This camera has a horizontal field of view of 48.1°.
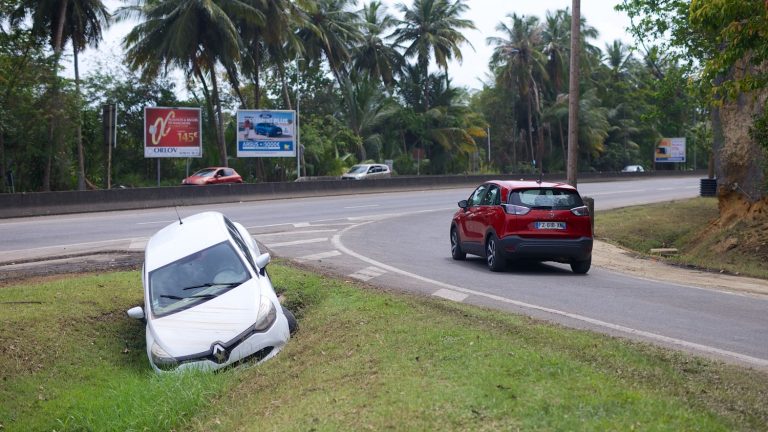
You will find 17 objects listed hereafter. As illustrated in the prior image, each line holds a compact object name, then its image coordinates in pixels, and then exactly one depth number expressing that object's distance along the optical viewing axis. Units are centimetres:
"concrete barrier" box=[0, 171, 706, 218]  2966
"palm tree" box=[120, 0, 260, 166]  4350
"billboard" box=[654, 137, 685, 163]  9069
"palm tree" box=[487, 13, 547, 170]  7312
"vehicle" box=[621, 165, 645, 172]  7995
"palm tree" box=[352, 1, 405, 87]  6406
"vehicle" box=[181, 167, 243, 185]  4209
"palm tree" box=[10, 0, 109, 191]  3824
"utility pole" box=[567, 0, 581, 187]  2241
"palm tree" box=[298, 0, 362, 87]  5703
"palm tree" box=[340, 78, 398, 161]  6241
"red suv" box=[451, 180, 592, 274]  1458
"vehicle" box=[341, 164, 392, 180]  5097
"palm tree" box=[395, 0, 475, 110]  6475
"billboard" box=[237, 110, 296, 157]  4850
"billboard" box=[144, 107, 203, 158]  4378
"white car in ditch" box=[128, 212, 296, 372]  899
